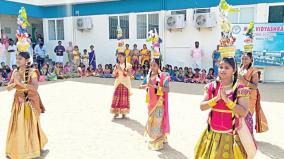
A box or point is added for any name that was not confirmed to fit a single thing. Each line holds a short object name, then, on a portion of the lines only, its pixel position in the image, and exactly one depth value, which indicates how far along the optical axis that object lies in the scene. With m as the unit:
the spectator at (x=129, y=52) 9.81
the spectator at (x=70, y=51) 11.69
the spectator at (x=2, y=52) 10.30
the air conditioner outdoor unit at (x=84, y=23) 11.56
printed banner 8.19
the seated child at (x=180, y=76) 9.01
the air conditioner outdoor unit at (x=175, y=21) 9.59
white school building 8.81
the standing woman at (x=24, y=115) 2.92
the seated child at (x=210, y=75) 8.77
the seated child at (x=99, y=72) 10.32
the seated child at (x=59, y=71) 9.81
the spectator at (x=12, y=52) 10.33
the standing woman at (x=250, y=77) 3.26
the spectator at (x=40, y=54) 11.31
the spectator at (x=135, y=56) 9.92
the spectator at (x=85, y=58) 11.07
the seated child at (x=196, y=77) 8.66
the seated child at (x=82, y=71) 10.38
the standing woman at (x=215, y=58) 8.74
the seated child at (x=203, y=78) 8.59
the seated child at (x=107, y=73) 10.08
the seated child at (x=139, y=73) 9.56
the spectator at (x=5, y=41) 10.47
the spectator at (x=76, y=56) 11.15
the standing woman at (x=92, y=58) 11.07
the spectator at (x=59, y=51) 11.54
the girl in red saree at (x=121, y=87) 4.54
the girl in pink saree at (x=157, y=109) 3.29
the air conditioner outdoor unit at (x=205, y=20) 9.03
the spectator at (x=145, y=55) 9.82
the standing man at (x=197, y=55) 9.22
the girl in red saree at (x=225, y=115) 2.01
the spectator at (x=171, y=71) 9.26
